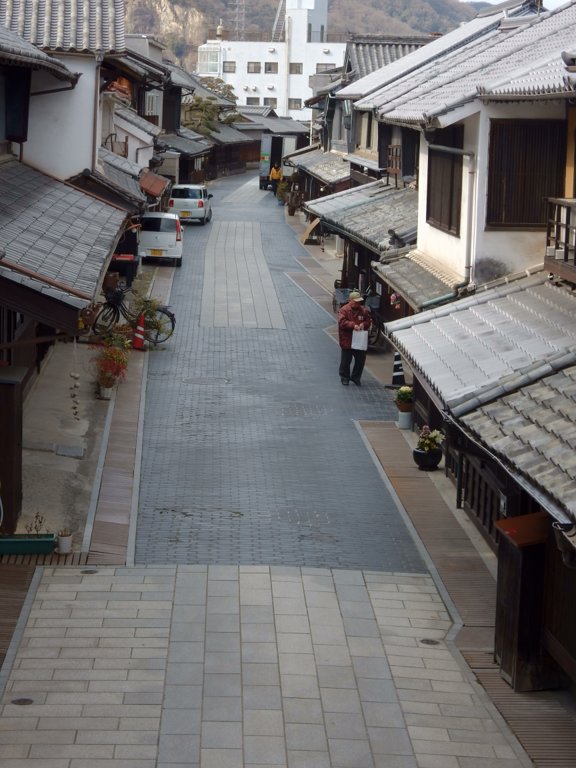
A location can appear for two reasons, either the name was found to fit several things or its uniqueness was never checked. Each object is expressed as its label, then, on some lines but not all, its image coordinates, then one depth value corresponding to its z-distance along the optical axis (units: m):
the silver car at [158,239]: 40.69
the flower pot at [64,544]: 14.14
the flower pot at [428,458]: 18.53
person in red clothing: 24.53
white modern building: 113.12
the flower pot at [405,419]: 21.39
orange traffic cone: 27.52
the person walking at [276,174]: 73.81
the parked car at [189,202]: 53.09
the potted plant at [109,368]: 22.31
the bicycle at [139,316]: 27.92
